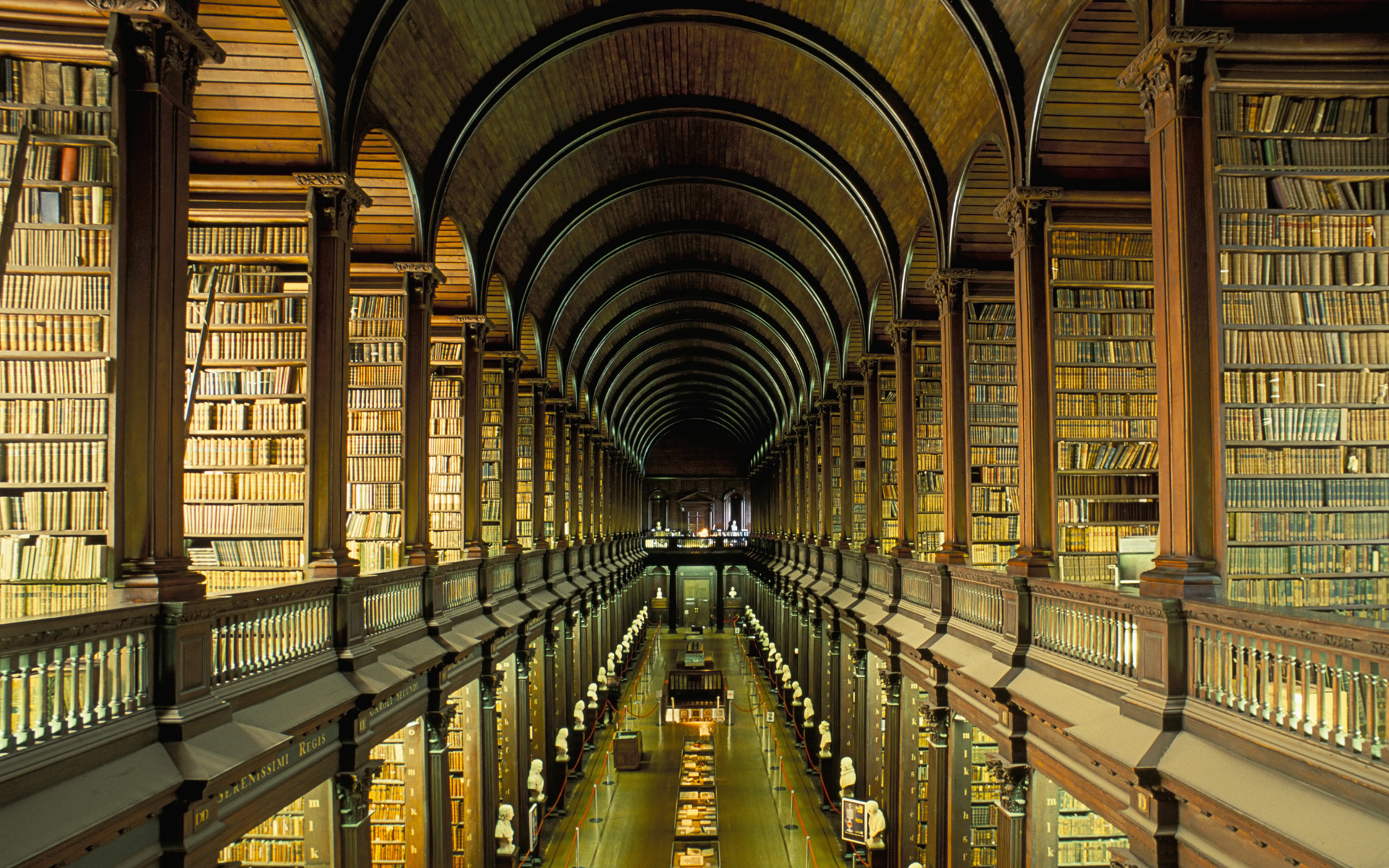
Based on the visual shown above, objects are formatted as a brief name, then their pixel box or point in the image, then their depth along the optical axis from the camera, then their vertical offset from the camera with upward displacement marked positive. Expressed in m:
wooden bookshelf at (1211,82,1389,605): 5.22 +0.80
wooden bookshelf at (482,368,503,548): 13.29 +0.19
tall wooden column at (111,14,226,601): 4.32 +0.80
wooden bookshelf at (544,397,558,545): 17.75 +0.33
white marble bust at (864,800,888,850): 9.15 -3.34
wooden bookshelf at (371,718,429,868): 8.32 -2.89
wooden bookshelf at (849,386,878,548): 15.34 +0.28
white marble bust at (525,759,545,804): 11.66 -3.71
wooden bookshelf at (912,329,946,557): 12.01 +0.52
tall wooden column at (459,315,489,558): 10.92 +0.65
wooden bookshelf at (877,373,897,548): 14.20 +0.58
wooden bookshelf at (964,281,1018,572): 9.86 +0.54
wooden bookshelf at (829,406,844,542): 16.44 +0.17
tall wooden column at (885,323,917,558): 11.01 +0.24
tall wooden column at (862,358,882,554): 13.19 +0.24
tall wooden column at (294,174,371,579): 6.74 +0.85
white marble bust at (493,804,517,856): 10.16 -3.78
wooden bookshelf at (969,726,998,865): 8.84 -3.16
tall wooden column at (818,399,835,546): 18.12 +0.16
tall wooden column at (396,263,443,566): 8.89 +0.70
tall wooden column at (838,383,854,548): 15.50 +0.27
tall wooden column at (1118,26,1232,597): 4.75 +0.81
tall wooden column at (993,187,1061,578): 7.02 +0.78
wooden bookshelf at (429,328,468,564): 11.45 +0.51
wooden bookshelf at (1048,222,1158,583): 7.41 +0.87
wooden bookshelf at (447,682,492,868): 9.98 -3.24
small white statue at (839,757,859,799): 11.07 -3.51
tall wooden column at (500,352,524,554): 13.02 +0.60
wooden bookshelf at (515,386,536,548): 16.55 +0.40
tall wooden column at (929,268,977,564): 9.11 +0.68
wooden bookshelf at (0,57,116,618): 4.65 +0.82
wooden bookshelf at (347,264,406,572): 9.38 +0.69
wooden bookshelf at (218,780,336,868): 6.70 -2.60
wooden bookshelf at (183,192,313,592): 6.99 +0.68
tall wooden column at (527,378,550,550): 15.73 +0.45
